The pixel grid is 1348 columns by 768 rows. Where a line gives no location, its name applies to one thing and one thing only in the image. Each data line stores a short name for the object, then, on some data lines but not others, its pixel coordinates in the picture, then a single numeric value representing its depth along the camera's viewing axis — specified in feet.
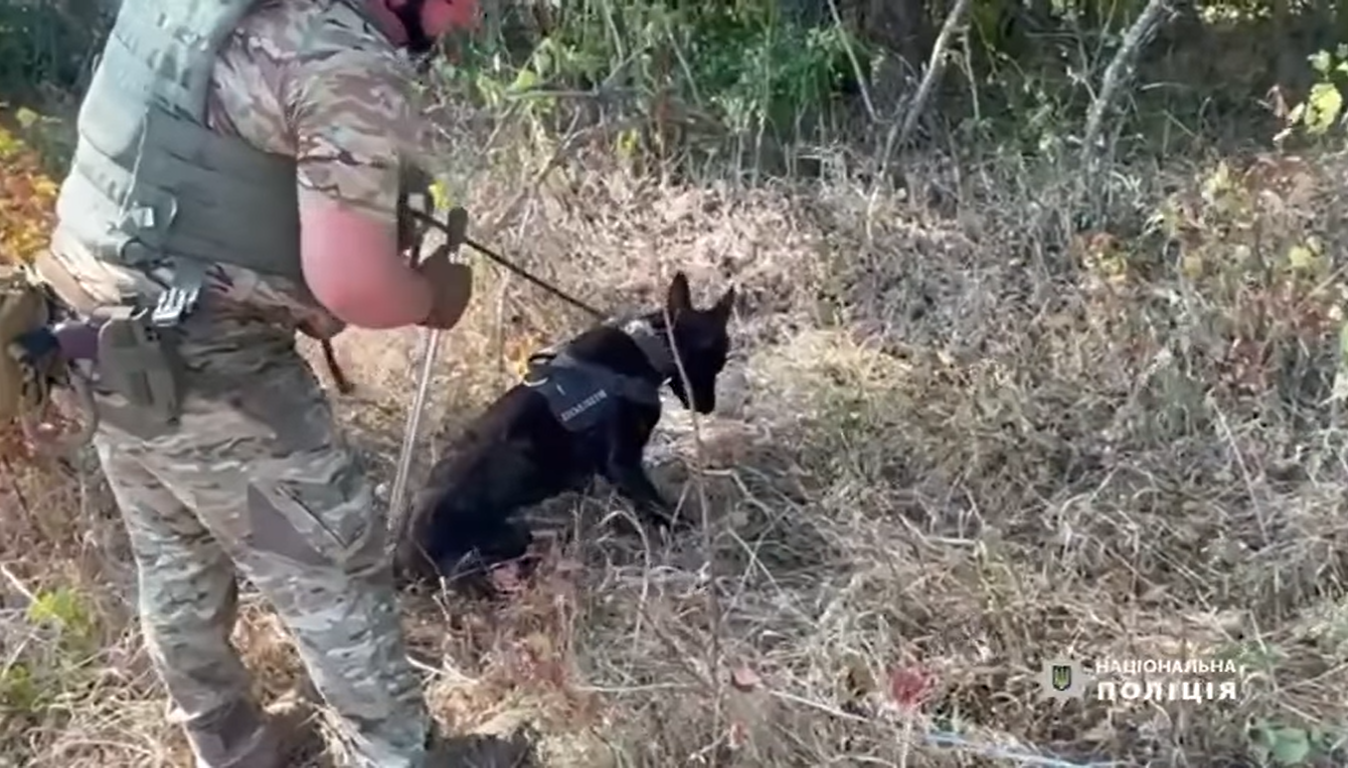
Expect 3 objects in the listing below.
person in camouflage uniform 8.43
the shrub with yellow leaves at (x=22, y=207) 13.24
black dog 12.69
